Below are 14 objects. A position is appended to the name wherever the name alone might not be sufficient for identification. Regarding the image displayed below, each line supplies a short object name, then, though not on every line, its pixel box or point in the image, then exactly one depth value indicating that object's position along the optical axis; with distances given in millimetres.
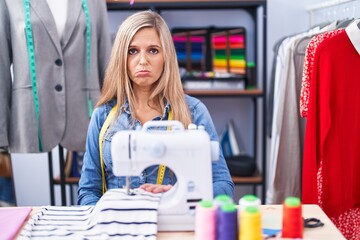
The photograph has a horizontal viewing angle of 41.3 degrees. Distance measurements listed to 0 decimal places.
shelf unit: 2668
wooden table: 1216
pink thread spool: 1057
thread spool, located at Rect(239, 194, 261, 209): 1098
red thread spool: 1067
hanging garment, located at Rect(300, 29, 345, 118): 1918
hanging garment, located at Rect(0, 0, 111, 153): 2191
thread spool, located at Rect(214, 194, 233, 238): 1054
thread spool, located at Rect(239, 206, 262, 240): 1036
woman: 1552
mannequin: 2240
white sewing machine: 1237
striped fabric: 1201
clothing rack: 2373
